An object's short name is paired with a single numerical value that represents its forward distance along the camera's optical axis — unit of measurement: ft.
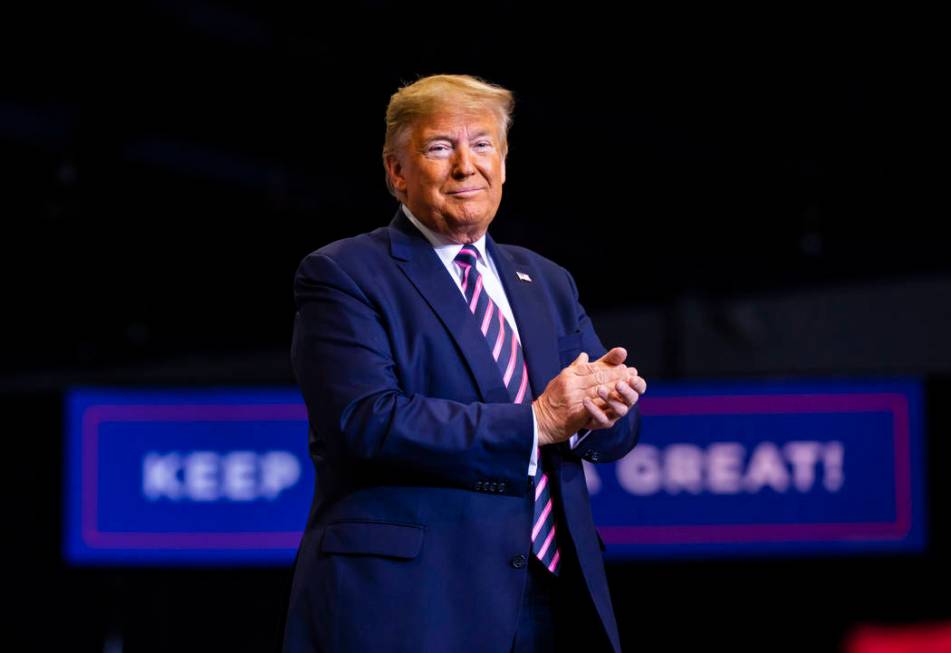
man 27.77
